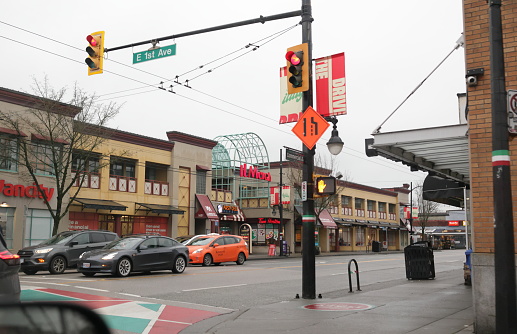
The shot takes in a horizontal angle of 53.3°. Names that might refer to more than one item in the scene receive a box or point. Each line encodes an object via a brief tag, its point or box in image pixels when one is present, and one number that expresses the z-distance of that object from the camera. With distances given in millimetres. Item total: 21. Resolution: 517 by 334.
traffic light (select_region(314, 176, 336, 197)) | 11945
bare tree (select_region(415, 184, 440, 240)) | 73475
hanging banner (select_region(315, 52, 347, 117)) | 12062
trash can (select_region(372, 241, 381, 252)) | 59922
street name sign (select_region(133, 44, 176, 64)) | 14734
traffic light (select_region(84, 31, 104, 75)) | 14820
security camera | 7801
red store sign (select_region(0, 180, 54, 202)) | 27656
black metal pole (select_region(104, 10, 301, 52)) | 12349
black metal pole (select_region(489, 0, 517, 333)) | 5555
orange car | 25484
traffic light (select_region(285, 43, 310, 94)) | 11750
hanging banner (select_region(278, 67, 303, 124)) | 12492
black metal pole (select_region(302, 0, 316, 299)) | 11875
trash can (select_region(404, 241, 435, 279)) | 18078
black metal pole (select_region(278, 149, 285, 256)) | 40775
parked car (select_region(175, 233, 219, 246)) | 26712
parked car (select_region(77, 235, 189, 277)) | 17005
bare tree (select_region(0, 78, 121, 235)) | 27375
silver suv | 19062
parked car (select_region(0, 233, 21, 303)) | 6156
